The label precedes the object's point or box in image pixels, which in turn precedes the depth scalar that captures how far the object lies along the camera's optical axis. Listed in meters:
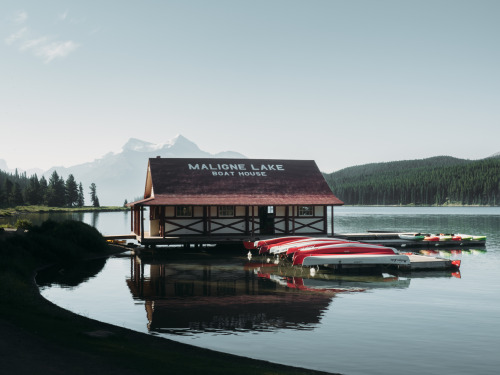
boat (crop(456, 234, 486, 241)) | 41.69
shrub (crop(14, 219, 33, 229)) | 36.89
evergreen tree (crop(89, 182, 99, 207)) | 164.95
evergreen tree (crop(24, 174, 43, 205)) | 128.38
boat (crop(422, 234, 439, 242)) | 40.93
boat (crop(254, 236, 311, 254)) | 32.09
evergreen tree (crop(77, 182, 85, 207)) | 154.07
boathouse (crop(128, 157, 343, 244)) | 36.44
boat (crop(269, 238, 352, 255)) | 29.75
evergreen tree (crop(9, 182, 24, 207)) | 121.56
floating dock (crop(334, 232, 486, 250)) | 39.91
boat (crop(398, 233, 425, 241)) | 40.93
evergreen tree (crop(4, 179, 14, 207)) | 119.18
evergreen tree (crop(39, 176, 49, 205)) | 133.75
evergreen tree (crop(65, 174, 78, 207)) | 142.75
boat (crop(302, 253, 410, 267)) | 26.86
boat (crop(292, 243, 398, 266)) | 27.67
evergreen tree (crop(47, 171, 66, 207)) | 134.50
